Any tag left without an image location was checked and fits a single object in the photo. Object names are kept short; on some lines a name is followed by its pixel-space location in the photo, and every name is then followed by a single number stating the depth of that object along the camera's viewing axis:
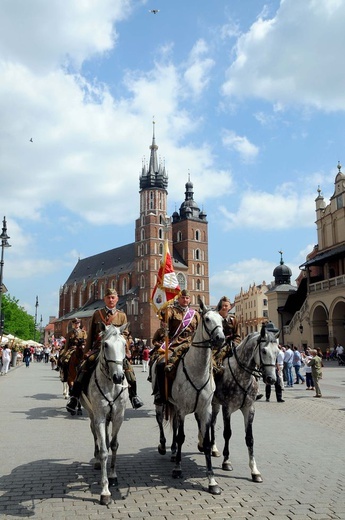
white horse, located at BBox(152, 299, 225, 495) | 6.25
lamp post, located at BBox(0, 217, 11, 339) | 27.44
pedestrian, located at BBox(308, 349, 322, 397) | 17.50
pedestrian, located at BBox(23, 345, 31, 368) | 39.53
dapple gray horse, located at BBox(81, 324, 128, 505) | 5.79
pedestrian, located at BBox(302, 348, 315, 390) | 20.05
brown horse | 12.44
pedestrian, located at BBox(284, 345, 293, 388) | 22.06
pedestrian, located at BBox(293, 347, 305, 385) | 23.16
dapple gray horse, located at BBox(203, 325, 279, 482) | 6.71
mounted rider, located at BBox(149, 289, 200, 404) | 7.50
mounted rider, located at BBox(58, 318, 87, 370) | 13.45
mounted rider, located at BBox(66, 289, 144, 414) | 6.71
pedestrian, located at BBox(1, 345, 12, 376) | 28.79
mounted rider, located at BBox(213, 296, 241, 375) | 7.86
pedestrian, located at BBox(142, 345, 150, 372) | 30.76
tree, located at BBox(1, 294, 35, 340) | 72.62
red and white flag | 9.08
